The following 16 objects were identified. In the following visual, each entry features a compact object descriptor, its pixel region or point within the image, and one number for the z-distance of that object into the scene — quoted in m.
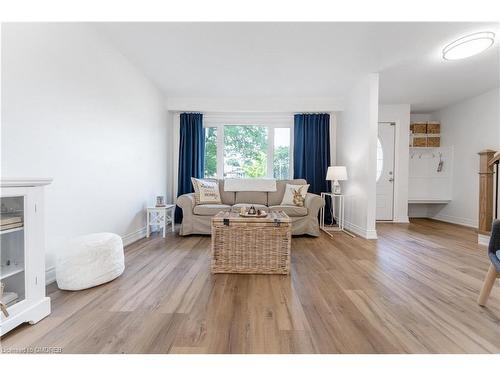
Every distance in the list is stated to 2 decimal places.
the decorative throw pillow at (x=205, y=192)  3.87
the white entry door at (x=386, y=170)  4.87
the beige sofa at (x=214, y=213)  3.53
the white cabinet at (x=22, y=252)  1.27
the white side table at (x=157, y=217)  3.45
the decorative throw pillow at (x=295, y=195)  3.82
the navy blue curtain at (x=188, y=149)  4.62
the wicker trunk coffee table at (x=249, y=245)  2.14
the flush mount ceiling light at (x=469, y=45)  2.46
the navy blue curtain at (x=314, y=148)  4.60
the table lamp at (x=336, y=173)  3.81
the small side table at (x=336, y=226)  3.87
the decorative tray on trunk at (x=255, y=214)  2.28
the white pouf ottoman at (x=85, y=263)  1.77
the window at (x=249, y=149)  4.82
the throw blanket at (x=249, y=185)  4.18
